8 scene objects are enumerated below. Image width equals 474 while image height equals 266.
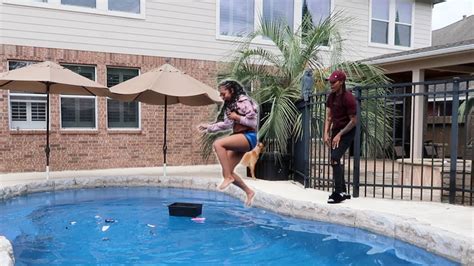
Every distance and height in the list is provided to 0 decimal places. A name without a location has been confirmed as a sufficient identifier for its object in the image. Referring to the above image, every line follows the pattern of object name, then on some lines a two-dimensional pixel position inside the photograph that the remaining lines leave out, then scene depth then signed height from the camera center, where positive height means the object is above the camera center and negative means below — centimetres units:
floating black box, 609 -133
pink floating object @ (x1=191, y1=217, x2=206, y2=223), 595 -146
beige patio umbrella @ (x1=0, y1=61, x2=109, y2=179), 757 +69
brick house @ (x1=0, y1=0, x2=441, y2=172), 991 +154
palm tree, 844 +110
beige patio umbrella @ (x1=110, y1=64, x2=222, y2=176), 749 +60
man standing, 581 -10
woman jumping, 372 -7
